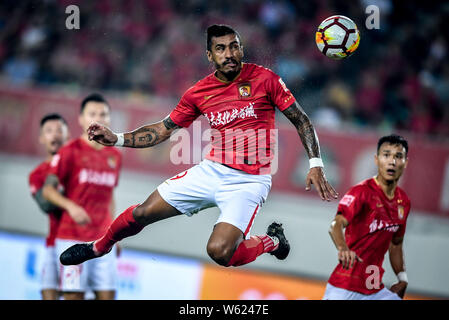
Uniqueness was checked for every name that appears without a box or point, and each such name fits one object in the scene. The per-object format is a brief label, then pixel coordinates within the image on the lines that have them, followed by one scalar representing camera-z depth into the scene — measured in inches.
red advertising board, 749.9
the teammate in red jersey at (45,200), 481.1
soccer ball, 395.2
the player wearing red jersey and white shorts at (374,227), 403.9
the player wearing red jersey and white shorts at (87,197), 463.5
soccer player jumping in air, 376.5
